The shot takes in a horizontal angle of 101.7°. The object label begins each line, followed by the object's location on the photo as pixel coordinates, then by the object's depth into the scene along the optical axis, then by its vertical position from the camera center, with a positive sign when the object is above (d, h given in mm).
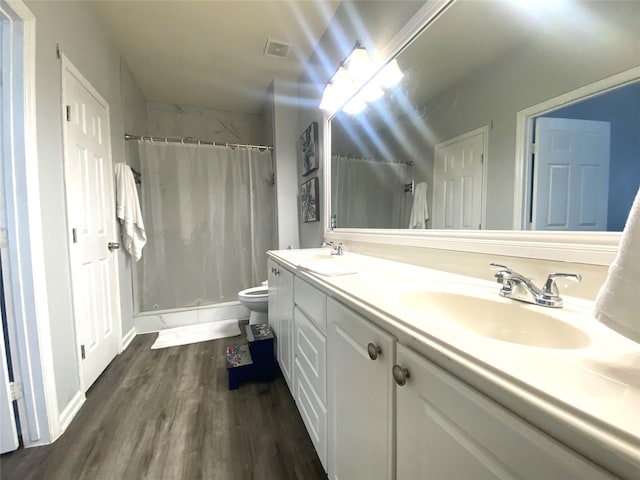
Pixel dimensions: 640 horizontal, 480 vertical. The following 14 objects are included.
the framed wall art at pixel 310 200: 2268 +183
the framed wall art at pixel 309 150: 2234 +640
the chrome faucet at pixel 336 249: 1817 -205
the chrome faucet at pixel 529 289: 617 -181
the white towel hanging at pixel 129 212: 2121 +87
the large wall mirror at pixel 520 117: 616 +314
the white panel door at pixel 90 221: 1479 +11
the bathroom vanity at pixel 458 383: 283 -256
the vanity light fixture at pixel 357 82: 1395 +851
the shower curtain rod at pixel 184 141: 2432 +808
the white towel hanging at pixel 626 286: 350 -97
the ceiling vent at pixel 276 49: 2180 +1481
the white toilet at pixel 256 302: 2238 -703
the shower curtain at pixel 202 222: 2594 -5
